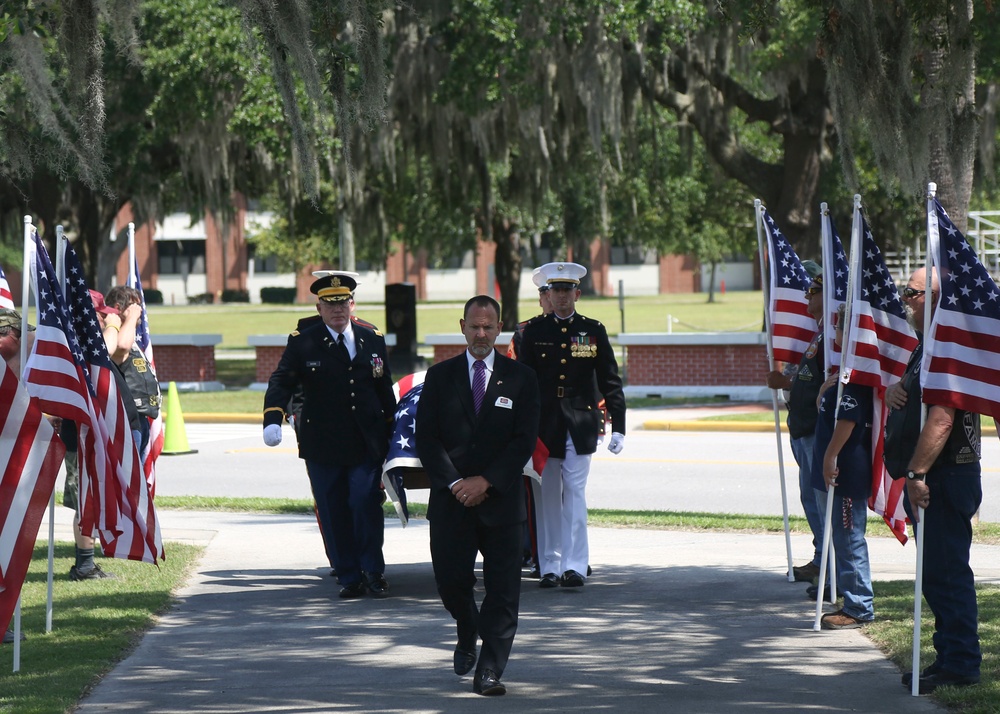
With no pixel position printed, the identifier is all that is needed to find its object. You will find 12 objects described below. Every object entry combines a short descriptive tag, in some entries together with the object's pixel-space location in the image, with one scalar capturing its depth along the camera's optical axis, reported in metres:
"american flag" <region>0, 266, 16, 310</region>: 14.64
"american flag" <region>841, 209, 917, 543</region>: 13.12
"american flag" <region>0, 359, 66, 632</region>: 12.01
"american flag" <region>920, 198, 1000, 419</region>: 11.24
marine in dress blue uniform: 16.44
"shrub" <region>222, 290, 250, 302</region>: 155.37
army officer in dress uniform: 16.08
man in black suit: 11.79
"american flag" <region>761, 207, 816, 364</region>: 16.11
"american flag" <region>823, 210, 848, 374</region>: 14.18
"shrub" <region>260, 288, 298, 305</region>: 153.62
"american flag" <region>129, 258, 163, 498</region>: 17.64
